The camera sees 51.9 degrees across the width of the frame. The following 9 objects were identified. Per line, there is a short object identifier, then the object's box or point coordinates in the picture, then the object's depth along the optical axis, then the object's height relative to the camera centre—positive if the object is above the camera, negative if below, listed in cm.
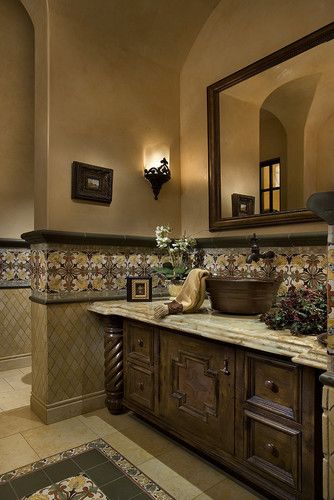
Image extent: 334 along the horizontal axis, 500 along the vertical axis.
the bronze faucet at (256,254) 204 -2
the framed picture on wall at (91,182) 228 +46
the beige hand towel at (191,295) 185 -25
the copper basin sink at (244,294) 171 -23
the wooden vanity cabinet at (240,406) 128 -71
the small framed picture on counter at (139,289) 236 -27
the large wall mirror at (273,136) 187 +71
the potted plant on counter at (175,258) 241 -6
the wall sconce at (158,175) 261 +57
